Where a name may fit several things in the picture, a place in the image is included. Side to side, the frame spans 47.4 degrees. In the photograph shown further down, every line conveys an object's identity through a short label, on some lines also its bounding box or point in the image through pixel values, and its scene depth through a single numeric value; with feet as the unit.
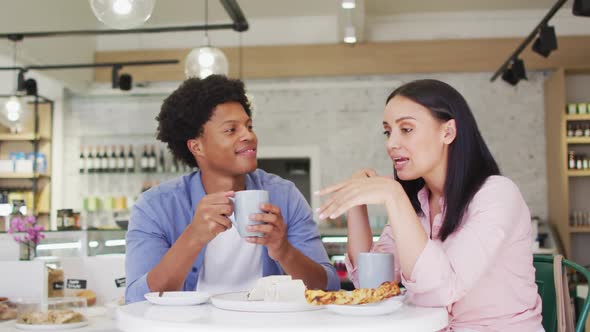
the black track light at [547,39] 20.26
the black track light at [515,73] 23.81
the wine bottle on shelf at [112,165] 28.25
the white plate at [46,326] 7.47
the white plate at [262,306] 5.09
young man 6.75
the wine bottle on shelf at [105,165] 28.27
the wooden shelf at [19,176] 27.43
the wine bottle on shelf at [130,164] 28.14
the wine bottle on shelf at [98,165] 28.30
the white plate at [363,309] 4.80
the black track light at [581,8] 15.33
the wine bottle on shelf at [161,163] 28.05
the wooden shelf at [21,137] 28.04
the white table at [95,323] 7.54
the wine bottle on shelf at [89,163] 28.35
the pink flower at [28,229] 10.82
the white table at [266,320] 4.41
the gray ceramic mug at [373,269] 5.52
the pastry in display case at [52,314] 7.57
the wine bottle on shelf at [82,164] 28.53
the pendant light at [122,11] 9.79
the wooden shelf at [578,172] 25.32
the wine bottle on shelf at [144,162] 27.99
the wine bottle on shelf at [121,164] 28.17
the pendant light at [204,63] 15.34
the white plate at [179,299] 5.45
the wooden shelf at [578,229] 25.25
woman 5.37
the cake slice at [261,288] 5.56
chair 6.75
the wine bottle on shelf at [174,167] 28.04
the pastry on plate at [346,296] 5.01
